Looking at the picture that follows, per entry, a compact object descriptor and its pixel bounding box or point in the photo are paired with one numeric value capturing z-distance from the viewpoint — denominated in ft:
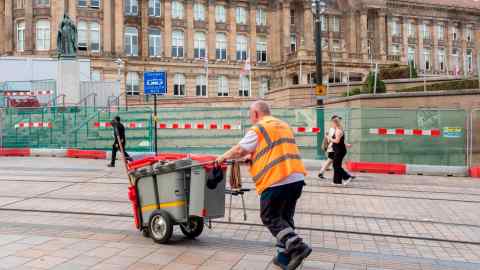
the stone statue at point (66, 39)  103.55
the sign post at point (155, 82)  64.90
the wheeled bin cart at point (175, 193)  20.10
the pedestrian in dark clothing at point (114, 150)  51.20
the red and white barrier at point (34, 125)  70.20
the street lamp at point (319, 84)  57.06
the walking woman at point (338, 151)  40.14
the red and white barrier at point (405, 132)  53.57
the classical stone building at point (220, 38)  156.04
